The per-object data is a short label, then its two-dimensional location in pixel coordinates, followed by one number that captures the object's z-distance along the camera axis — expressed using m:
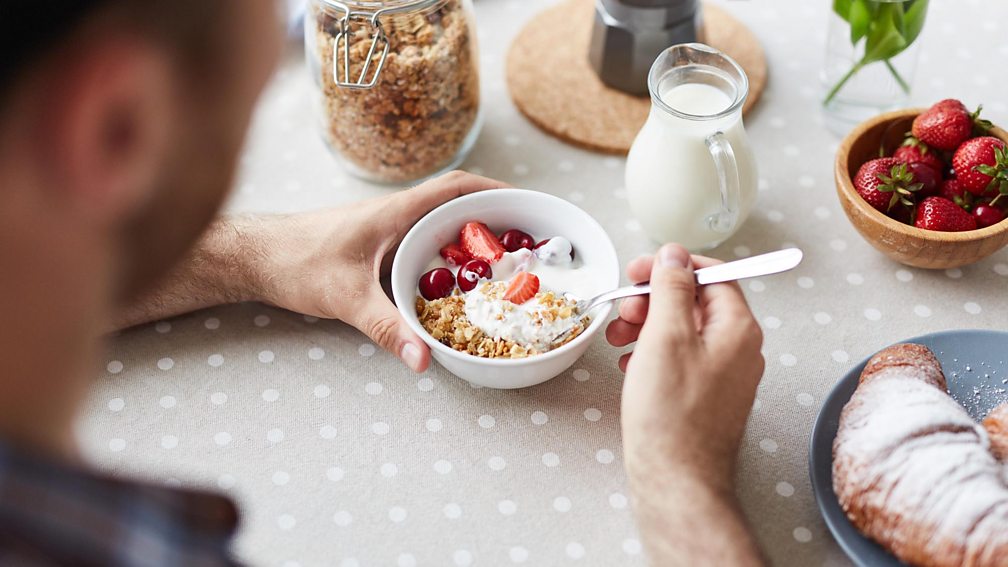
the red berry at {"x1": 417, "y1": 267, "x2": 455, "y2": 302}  1.11
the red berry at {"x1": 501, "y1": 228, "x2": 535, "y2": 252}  1.16
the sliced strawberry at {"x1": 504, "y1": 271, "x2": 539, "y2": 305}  1.06
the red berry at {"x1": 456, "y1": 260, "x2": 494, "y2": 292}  1.11
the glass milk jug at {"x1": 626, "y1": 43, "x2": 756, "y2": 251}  1.15
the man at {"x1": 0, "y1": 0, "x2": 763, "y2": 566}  0.50
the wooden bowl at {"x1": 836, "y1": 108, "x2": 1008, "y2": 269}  1.12
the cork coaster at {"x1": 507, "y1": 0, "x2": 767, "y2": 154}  1.45
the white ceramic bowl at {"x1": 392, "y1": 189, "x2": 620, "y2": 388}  1.02
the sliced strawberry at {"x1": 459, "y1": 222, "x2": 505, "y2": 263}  1.13
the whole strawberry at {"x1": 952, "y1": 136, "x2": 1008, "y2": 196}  1.12
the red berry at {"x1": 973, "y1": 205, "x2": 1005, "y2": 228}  1.15
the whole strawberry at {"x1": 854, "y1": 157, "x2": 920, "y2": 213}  1.16
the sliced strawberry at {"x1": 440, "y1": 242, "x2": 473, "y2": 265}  1.14
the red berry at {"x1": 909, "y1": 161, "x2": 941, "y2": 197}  1.18
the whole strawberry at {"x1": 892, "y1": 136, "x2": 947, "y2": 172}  1.20
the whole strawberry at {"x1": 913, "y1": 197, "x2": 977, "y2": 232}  1.14
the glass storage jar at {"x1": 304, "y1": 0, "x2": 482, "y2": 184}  1.23
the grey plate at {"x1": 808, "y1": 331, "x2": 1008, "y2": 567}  0.92
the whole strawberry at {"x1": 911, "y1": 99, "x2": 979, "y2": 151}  1.19
